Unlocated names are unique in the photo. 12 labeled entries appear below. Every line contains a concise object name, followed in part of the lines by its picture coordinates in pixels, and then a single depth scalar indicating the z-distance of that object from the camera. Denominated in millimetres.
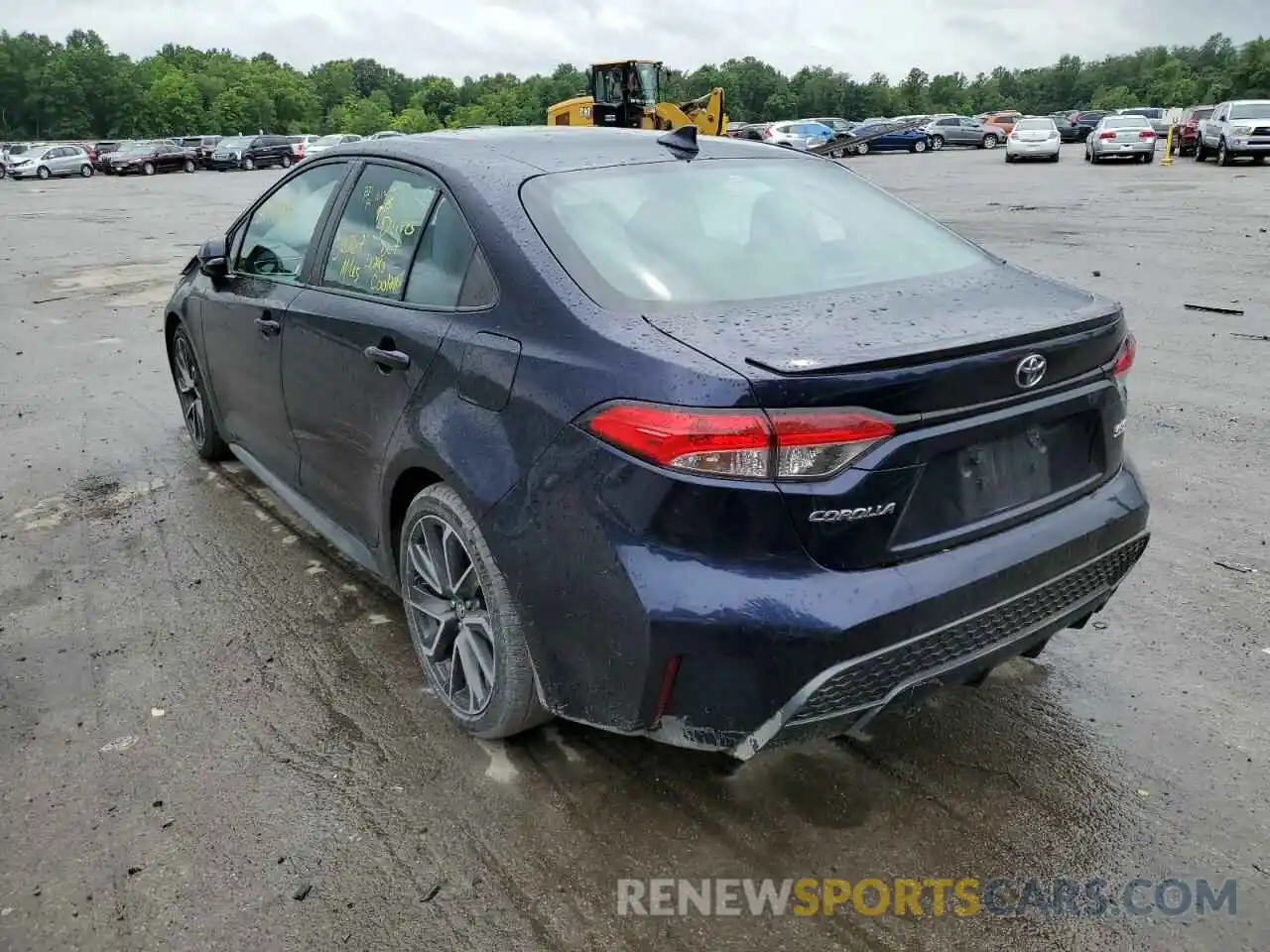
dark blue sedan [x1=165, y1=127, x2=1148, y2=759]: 2215
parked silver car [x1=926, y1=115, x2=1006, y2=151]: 52500
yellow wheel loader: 24688
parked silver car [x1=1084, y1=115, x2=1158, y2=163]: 31562
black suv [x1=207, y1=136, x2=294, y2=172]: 50500
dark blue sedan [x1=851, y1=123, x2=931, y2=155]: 50031
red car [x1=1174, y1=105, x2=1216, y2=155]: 35375
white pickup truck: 28125
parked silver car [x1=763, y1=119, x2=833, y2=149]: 44125
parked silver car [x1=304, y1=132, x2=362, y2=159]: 47781
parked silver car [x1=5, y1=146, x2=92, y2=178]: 43688
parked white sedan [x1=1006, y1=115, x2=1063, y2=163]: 35188
